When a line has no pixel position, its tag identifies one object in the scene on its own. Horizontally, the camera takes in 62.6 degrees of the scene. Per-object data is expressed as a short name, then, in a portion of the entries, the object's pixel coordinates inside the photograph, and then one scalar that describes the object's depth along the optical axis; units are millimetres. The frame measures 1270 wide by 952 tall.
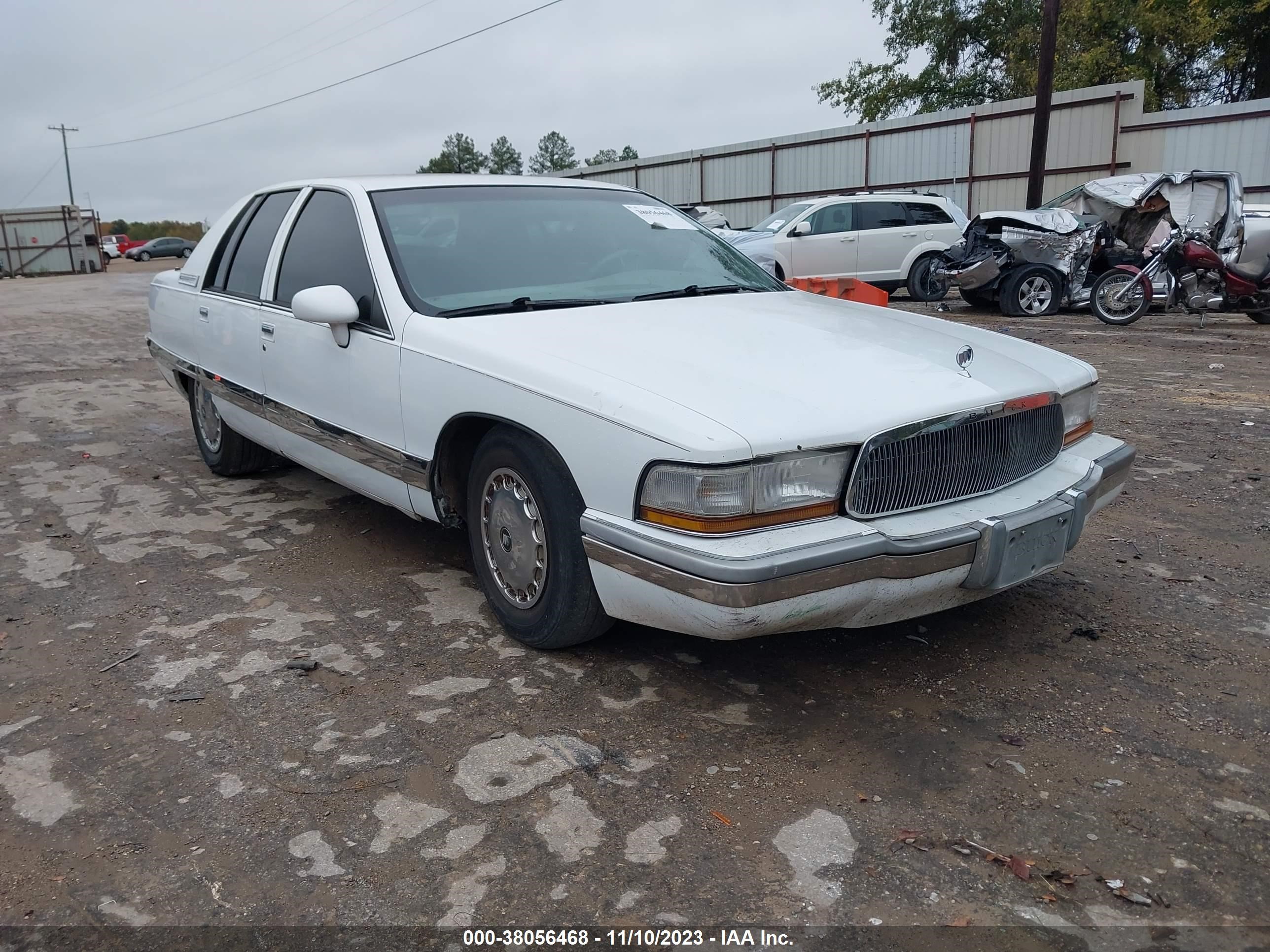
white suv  15188
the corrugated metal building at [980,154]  16719
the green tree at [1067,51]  23766
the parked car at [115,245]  49125
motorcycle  10891
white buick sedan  2689
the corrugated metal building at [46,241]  34281
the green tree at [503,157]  85438
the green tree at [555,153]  89500
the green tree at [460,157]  80688
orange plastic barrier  10469
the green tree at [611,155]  76138
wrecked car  12266
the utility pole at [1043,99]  16203
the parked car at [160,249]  47188
